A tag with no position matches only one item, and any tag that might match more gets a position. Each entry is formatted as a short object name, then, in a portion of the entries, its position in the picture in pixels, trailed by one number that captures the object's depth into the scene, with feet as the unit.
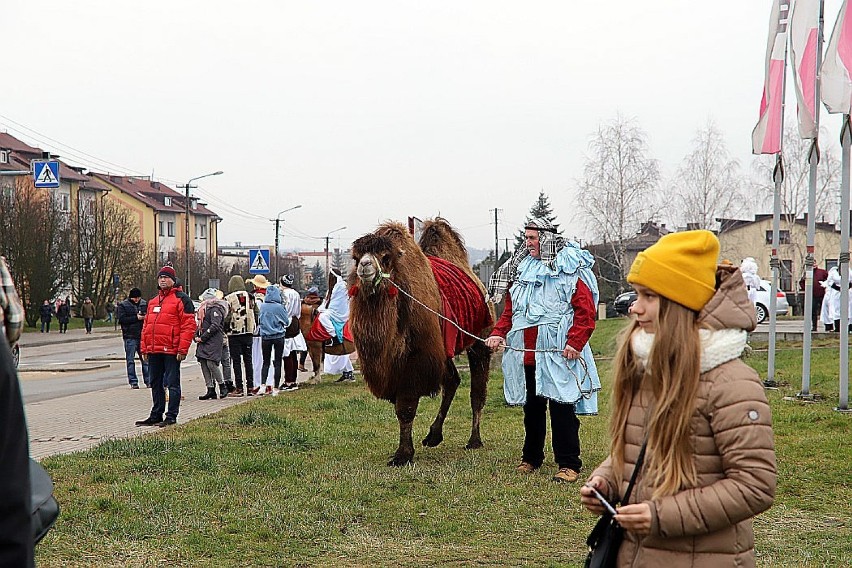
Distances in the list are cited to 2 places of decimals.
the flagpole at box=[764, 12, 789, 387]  50.24
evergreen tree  240.24
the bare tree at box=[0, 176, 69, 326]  178.29
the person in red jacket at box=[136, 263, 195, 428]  44.16
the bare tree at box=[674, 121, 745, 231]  195.62
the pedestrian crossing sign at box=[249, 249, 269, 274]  99.04
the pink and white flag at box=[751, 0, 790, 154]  49.83
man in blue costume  30.01
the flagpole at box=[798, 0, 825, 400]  44.19
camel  32.27
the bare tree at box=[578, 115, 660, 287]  192.13
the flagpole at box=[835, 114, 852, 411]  40.91
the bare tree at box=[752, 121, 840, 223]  185.06
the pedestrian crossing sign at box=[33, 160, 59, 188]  100.99
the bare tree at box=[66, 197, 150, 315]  208.74
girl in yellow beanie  10.87
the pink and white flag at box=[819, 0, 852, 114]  39.88
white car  104.57
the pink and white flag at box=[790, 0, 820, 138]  43.78
